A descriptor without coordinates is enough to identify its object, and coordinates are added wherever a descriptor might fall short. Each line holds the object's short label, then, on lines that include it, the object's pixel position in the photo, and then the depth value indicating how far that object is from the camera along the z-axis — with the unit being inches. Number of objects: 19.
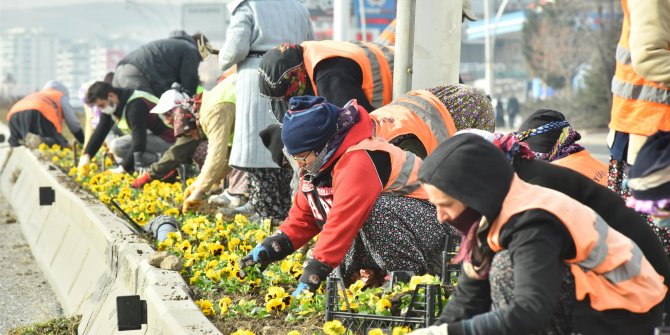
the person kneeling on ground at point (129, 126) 884.0
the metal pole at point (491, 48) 2696.4
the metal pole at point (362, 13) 3167.8
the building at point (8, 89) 4192.7
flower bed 366.9
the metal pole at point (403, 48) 566.3
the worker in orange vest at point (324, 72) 513.3
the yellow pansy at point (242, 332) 340.9
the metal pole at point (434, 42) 562.3
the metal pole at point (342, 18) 1398.5
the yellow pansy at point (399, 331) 300.2
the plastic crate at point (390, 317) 332.2
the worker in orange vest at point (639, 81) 360.2
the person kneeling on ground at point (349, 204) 396.5
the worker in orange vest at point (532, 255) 256.2
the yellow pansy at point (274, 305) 375.9
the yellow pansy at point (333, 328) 326.0
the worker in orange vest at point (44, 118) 1273.4
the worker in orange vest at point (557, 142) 420.2
